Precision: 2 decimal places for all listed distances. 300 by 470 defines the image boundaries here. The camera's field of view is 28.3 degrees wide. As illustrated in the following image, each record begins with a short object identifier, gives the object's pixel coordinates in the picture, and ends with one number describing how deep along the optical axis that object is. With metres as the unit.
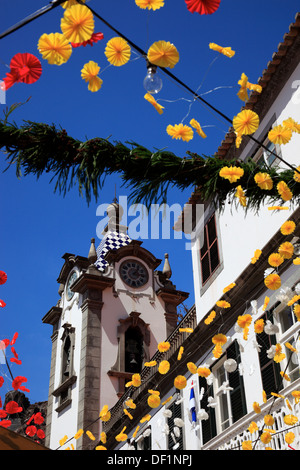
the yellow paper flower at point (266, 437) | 8.58
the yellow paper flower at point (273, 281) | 8.25
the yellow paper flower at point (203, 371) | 10.18
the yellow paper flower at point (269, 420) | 8.58
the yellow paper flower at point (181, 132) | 5.70
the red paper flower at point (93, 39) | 4.62
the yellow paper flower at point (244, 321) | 8.75
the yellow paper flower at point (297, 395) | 9.40
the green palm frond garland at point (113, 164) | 4.89
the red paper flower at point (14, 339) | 12.51
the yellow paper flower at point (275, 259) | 8.71
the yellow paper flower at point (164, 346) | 10.44
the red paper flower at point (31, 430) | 15.07
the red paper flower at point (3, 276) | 8.74
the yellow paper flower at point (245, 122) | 6.09
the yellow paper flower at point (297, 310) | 8.20
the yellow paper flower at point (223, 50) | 5.34
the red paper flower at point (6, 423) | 11.95
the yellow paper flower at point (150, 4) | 4.45
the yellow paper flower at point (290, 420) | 9.05
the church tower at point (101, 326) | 26.78
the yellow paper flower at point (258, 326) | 8.33
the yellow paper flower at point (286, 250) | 8.26
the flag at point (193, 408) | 16.08
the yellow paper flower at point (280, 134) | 6.51
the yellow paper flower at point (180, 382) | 8.97
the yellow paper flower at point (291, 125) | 6.53
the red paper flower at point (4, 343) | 12.16
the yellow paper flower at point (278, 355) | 8.76
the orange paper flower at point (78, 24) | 4.38
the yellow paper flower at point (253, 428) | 10.69
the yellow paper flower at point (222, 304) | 9.44
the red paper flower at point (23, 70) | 4.60
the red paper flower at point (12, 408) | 10.38
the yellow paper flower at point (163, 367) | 10.88
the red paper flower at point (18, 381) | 11.97
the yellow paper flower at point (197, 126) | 5.70
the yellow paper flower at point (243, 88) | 5.57
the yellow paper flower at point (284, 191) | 5.89
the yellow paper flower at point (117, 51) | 4.79
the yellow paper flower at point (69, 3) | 4.39
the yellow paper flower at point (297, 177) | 6.08
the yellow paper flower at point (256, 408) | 9.34
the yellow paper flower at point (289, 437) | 9.38
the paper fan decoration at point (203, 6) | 4.41
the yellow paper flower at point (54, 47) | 4.52
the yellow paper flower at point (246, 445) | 9.58
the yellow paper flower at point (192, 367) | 9.82
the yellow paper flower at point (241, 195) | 5.65
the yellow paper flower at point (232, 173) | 5.55
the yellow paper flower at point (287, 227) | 8.48
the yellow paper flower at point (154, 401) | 9.66
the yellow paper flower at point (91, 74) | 4.77
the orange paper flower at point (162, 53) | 4.67
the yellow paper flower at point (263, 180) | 5.79
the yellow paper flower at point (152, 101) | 5.03
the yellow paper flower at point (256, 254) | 9.33
